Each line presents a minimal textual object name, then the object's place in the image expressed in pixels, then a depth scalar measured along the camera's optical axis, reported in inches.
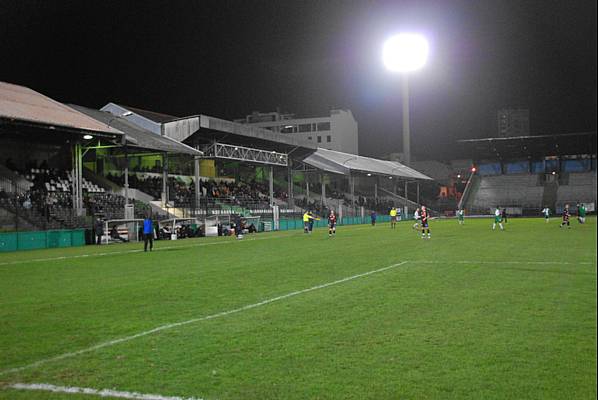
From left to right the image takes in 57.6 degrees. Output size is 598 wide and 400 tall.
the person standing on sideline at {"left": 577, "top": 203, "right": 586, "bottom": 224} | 1741.6
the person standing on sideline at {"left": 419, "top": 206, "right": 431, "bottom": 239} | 1131.9
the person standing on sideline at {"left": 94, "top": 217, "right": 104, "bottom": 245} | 1310.3
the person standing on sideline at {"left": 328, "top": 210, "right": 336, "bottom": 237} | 1412.8
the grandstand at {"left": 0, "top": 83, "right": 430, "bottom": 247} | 1325.0
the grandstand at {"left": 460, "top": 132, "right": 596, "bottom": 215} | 3004.4
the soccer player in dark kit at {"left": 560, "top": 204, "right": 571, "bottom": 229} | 1508.4
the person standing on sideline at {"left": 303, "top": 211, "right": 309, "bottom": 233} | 1555.1
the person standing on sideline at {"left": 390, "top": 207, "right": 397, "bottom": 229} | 1849.2
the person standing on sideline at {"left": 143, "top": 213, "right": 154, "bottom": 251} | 973.8
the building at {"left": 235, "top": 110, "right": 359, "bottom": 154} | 4458.7
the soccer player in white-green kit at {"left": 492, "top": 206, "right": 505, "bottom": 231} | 1505.9
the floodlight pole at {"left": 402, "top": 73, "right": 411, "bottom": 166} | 3705.7
